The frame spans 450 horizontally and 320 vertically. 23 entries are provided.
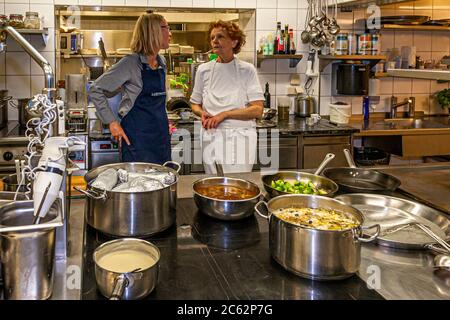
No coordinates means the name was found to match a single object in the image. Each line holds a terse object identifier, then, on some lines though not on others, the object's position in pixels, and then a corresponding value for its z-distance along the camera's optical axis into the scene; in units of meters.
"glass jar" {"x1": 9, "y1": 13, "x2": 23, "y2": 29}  3.66
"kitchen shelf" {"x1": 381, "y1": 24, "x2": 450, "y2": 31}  4.40
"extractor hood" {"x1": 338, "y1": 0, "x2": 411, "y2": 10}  3.82
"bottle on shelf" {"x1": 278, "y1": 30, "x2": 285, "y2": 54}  4.25
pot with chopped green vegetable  1.77
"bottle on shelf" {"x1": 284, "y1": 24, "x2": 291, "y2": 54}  4.27
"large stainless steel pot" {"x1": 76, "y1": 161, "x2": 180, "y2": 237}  1.38
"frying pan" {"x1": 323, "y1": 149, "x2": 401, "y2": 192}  1.98
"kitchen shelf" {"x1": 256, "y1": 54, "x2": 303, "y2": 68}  4.21
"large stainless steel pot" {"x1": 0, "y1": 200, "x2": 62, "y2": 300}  1.01
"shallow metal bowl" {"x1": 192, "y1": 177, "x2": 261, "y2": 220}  1.56
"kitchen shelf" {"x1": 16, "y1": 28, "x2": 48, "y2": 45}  3.66
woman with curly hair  2.99
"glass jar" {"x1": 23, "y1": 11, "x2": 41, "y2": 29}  3.72
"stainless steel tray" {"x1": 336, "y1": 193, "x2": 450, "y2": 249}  1.43
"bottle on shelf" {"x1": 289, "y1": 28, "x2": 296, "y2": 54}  4.32
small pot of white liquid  1.06
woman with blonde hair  2.61
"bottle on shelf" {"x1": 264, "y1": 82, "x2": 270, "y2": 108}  4.46
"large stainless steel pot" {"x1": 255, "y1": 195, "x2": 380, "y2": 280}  1.16
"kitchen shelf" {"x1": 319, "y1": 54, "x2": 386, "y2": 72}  4.25
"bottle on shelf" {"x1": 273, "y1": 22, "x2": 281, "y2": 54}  4.26
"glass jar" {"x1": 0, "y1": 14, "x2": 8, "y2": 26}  3.58
